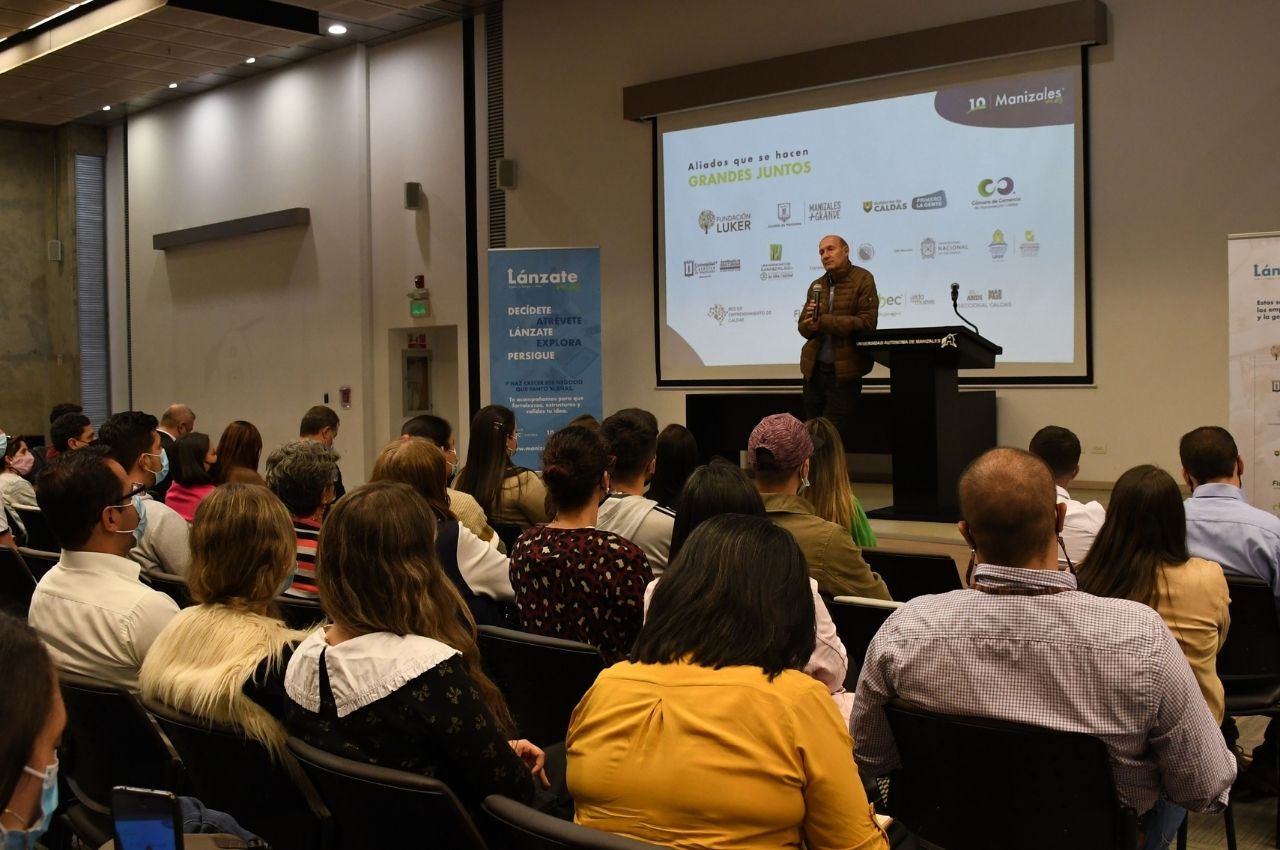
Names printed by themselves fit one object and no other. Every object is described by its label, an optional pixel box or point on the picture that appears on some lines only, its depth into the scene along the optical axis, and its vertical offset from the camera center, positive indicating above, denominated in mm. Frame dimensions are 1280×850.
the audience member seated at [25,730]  1104 -331
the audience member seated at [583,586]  2723 -470
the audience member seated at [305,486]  3121 -253
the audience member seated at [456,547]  3129 -425
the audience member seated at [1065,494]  3520 -344
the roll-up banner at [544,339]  9148 +446
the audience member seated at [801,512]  3006 -339
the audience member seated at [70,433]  6234 -185
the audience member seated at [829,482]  3570 -297
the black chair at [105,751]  2184 -722
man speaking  6738 +380
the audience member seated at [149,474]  3805 -312
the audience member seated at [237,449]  4836 -224
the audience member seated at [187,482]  4688 -352
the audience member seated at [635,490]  3346 -322
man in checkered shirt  1843 -465
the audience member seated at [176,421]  7277 -149
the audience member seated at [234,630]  2041 -452
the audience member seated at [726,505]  2375 -266
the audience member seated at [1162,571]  2604 -438
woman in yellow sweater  1554 -477
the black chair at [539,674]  2469 -643
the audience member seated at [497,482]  4363 -346
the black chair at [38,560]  3619 -527
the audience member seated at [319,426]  5930 -157
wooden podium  6379 -149
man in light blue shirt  3246 -420
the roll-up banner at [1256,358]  5586 +128
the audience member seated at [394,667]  1825 -449
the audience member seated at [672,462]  4168 -263
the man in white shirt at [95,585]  2512 -427
